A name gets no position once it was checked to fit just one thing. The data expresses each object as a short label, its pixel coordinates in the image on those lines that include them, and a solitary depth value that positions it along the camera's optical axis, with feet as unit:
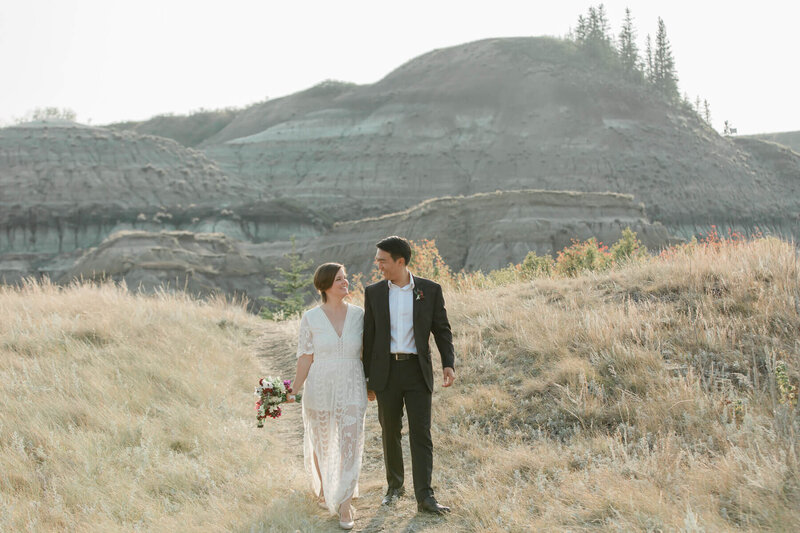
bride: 17.34
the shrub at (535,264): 52.42
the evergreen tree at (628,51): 297.53
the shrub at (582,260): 49.95
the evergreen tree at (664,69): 296.51
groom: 17.42
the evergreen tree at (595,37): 307.58
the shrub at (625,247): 69.15
